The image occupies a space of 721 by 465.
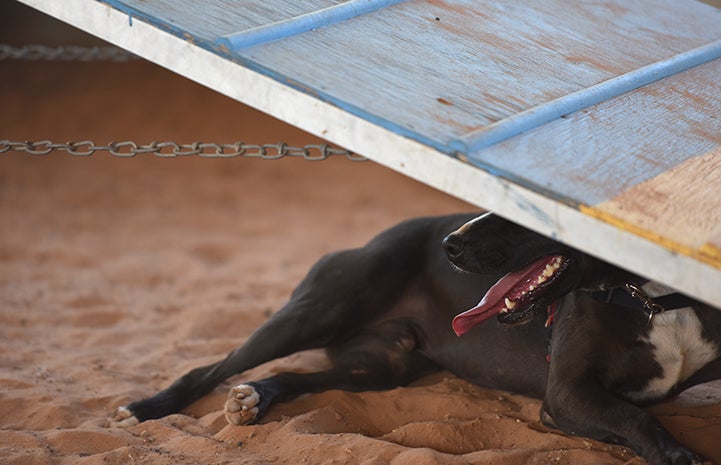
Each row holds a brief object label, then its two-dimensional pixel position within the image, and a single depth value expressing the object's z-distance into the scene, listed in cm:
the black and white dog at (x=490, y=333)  646
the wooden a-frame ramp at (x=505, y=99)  486
